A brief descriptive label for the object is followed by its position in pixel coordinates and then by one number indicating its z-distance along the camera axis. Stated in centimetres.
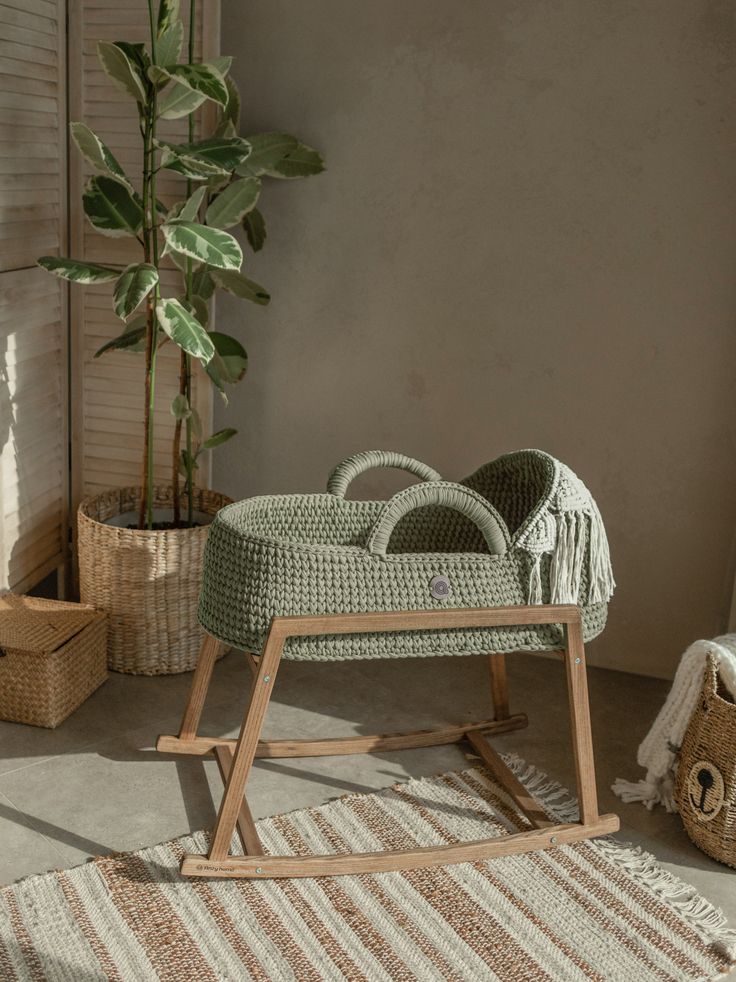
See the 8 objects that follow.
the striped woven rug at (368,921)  168
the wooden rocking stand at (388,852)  183
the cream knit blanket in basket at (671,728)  200
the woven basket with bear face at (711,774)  192
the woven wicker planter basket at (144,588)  254
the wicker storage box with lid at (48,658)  232
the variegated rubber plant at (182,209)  229
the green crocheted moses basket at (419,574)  186
